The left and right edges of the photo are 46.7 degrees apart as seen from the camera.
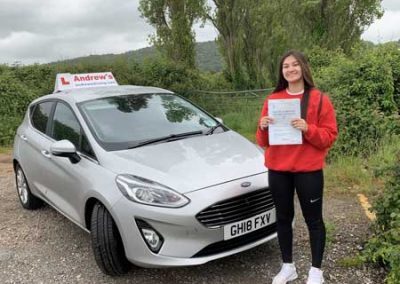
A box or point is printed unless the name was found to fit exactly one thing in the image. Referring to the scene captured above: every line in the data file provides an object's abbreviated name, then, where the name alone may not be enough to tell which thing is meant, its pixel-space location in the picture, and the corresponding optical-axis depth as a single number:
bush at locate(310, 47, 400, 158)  7.16
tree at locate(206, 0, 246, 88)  17.48
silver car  3.35
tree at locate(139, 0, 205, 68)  17.80
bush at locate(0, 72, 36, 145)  11.98
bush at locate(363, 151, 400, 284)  3.29
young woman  3.10
